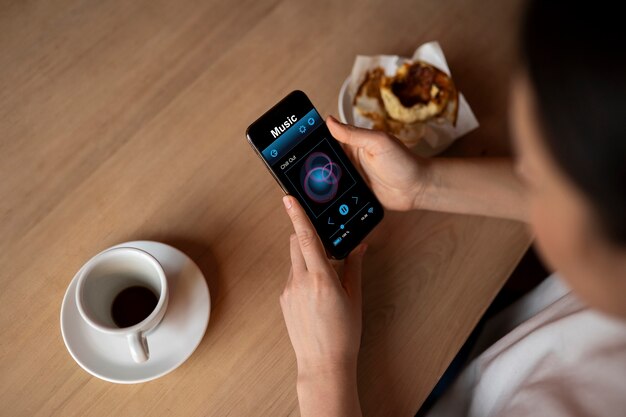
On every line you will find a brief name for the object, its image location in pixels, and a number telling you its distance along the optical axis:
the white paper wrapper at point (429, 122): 0.69
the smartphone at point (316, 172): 0.57
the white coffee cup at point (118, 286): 0.50
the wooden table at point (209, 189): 0.57
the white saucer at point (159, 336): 0.55
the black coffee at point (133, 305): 0.57
